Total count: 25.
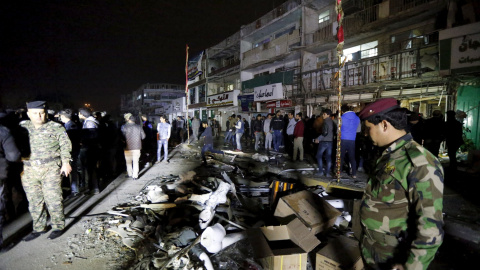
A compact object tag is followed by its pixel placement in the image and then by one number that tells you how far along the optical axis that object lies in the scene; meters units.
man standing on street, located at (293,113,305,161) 8.54
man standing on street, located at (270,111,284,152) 11.18
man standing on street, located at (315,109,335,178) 6.29
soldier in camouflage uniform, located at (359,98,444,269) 1.36
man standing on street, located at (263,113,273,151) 12.19
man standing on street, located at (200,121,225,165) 8.46
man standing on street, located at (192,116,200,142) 16.17
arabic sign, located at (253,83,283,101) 17.64
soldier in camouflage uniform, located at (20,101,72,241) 3.60
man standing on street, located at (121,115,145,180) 6.82
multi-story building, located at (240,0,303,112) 17.45
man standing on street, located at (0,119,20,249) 3.38
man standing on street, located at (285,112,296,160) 10.46
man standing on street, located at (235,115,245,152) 11.97
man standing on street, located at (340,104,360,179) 5.89
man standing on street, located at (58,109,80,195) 5.74
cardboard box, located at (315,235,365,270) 2.48
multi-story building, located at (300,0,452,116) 10.26
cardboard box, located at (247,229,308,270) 2.67
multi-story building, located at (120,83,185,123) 61.22
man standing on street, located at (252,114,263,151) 13.21
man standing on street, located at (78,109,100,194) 5.98
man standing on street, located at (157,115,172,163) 9.12
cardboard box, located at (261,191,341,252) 3.04
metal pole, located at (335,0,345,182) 5.75
